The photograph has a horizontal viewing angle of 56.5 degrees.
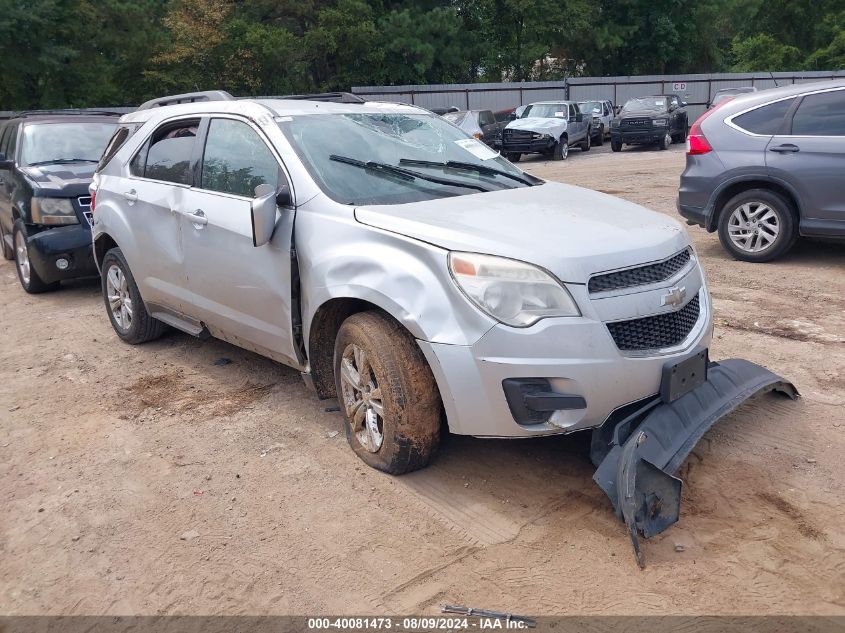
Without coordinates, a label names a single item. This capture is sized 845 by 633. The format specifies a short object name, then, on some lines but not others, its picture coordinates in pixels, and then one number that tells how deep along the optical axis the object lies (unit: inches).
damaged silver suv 134.1
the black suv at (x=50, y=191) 314.0
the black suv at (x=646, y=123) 1006.4
